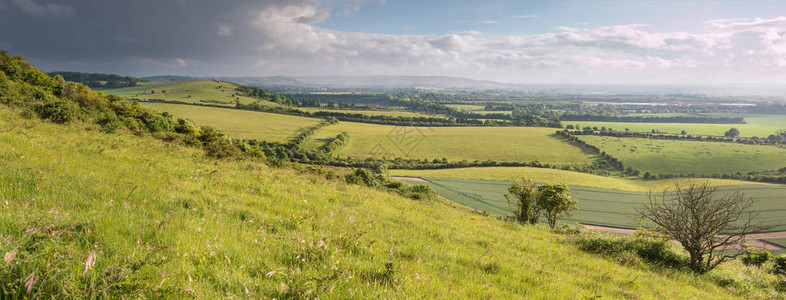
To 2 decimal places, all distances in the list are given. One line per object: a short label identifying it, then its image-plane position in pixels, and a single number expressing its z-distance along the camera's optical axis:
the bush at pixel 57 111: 20.86
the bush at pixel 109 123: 22.11
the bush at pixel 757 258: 19.95
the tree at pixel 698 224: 12.53
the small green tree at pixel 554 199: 32.28
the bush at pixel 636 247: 13.35
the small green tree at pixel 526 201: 32.38
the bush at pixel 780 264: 15.72
